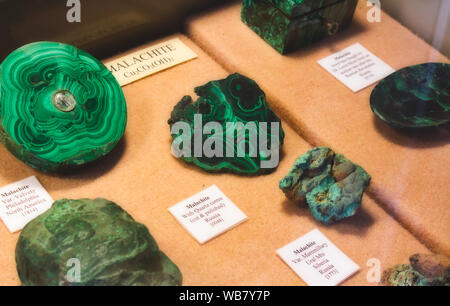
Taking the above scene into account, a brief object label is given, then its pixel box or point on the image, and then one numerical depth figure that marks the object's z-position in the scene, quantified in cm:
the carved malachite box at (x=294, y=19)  93
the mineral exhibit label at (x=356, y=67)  93
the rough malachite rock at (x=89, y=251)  72
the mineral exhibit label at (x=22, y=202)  78
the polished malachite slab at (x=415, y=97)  86
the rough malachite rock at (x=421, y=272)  75
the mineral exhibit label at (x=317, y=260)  76
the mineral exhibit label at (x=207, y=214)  79
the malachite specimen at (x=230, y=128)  83
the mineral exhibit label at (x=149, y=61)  92
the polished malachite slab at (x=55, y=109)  80
